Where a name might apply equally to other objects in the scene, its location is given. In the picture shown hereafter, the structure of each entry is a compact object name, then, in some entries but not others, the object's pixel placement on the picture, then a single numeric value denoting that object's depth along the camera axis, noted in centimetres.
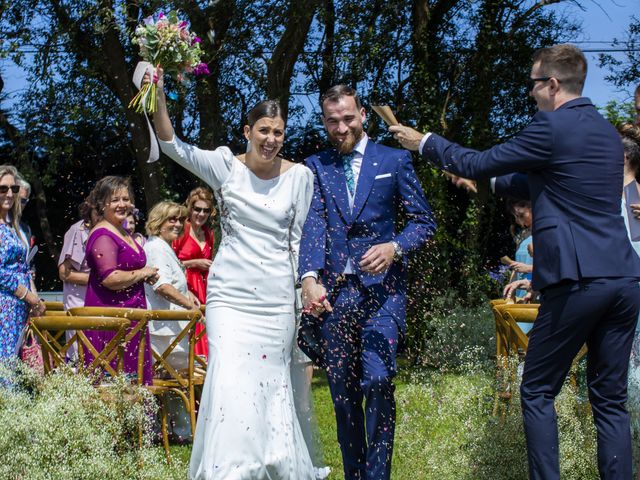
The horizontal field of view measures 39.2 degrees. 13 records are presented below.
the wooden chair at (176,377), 637
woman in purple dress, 621
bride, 491
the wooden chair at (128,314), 555
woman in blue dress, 636
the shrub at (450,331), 1144
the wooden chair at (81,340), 525
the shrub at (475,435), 491
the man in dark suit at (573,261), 405
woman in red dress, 852
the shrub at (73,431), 462
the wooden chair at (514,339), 529
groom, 479
